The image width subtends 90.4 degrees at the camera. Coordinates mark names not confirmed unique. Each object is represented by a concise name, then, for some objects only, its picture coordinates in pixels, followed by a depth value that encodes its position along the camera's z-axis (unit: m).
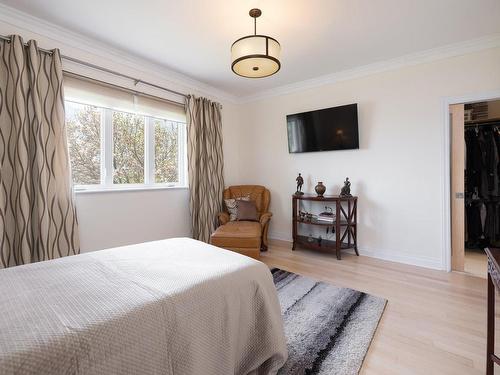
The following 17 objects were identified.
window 2.72
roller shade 2.58
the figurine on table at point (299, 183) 3.74
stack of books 3.39
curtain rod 2.32
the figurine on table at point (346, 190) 3.38
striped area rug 1.49
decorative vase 3.49
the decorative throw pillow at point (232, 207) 3.90
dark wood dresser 1.20
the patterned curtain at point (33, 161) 2.14
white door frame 2.81
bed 0.78
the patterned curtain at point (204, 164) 3.63
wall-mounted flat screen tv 3.42
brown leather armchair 3.10
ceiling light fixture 1.88
